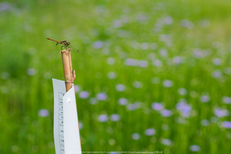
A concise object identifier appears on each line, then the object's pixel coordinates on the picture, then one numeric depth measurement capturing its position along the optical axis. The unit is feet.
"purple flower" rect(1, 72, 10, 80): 7.91
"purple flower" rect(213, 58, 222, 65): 9.19
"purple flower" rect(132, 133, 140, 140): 5.30
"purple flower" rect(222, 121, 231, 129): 5.37
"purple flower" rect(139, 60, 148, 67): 8.29
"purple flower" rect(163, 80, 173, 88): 7.35
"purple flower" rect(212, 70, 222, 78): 8.13
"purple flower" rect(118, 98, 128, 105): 6.22
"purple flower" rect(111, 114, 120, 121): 5.75
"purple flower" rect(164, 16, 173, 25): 14.52
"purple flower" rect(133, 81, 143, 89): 7.13
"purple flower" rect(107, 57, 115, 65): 8.58
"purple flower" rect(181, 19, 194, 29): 14.84
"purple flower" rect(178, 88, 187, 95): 7.00
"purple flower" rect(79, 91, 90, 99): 6.59
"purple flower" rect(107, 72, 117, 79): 7.60
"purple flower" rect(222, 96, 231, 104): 6.73
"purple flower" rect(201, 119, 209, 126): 5.79
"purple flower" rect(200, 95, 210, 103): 6.70
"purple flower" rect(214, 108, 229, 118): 5.66
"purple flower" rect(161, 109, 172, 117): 5.74
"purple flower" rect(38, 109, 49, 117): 5.83
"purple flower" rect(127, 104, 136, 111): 6.00
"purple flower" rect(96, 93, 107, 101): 6.47
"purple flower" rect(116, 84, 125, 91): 6.83
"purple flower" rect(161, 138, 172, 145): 4.99
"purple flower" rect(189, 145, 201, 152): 4.93
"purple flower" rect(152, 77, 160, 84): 7.40
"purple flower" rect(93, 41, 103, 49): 10.22
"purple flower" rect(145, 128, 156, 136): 5.35
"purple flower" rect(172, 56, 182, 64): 9.07
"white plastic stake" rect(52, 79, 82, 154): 1.68
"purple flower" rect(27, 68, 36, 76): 7.86
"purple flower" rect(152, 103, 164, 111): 6.00
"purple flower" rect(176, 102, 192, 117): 5.74
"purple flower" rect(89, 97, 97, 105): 6.49
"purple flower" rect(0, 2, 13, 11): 12.19
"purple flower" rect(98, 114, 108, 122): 5.60
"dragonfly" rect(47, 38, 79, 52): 1.93
